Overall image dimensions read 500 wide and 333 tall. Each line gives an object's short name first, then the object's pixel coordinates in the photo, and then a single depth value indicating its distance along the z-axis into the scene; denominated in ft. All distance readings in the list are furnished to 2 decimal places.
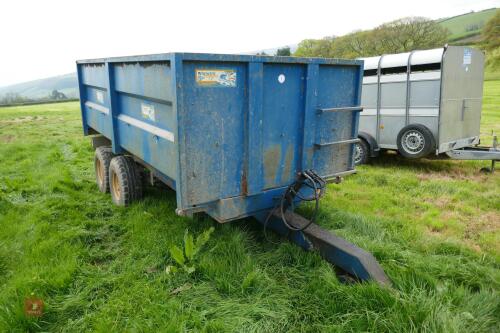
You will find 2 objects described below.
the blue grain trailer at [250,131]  9.91
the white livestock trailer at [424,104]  22.30
